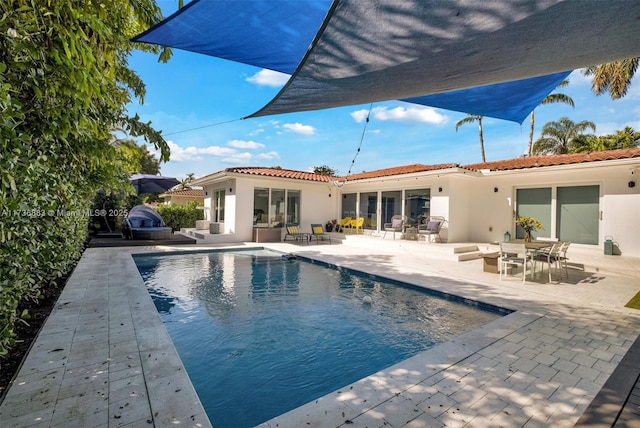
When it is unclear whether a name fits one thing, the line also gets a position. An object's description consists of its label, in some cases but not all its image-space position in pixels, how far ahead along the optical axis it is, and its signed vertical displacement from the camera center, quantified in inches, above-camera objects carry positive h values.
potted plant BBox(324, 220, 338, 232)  751.1 -26.4
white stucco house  424.2 +38.5
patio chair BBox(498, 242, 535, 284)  313.5 -37.1
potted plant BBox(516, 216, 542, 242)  347.6 -5.5
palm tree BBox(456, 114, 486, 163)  1096.6 +357.4
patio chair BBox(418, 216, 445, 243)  541.3 -17.8
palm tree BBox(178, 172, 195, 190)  1964.6 +249.3
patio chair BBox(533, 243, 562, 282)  321.7 -38.4
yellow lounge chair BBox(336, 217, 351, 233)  738.8 -20.7
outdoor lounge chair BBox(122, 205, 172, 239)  583.2 -30.1
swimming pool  146.6 -81.2
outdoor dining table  319.6 -26.1
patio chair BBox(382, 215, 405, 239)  613.6 -16.2
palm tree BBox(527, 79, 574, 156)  887.7 +364.6
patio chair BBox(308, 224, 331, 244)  685.3 -42.8
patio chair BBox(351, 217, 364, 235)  708.0 -16.9
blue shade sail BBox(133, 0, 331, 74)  116.7 +80.4
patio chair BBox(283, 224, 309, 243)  662.2 -41.6
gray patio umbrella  624.4 +59.4
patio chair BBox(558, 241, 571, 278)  335.9 -30.0
